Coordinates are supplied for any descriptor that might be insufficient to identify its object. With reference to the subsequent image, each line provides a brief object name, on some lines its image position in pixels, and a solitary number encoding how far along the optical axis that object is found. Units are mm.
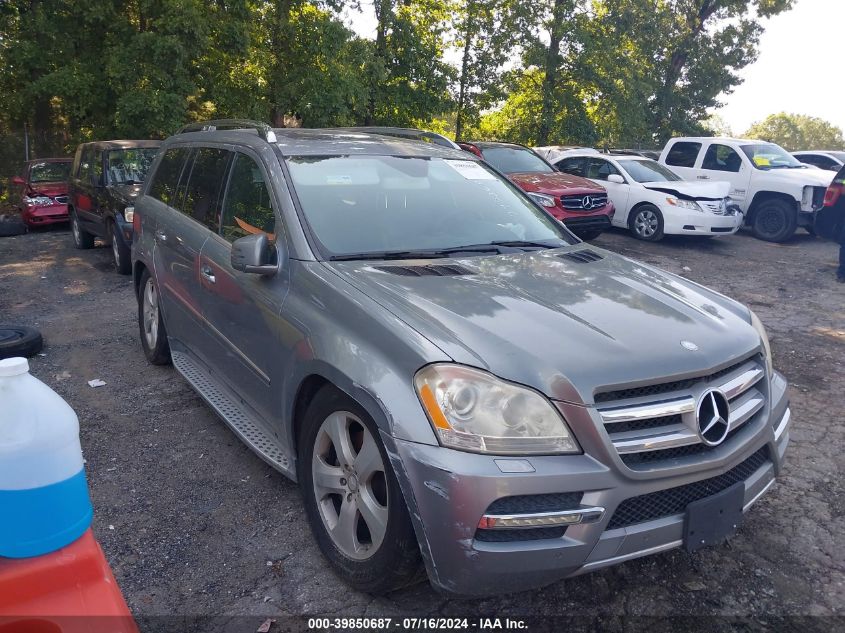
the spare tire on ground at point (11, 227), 13719
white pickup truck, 12992
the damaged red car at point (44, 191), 13852
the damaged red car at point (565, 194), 11422
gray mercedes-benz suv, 2355
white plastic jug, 1395
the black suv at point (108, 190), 9195
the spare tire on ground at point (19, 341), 5594
